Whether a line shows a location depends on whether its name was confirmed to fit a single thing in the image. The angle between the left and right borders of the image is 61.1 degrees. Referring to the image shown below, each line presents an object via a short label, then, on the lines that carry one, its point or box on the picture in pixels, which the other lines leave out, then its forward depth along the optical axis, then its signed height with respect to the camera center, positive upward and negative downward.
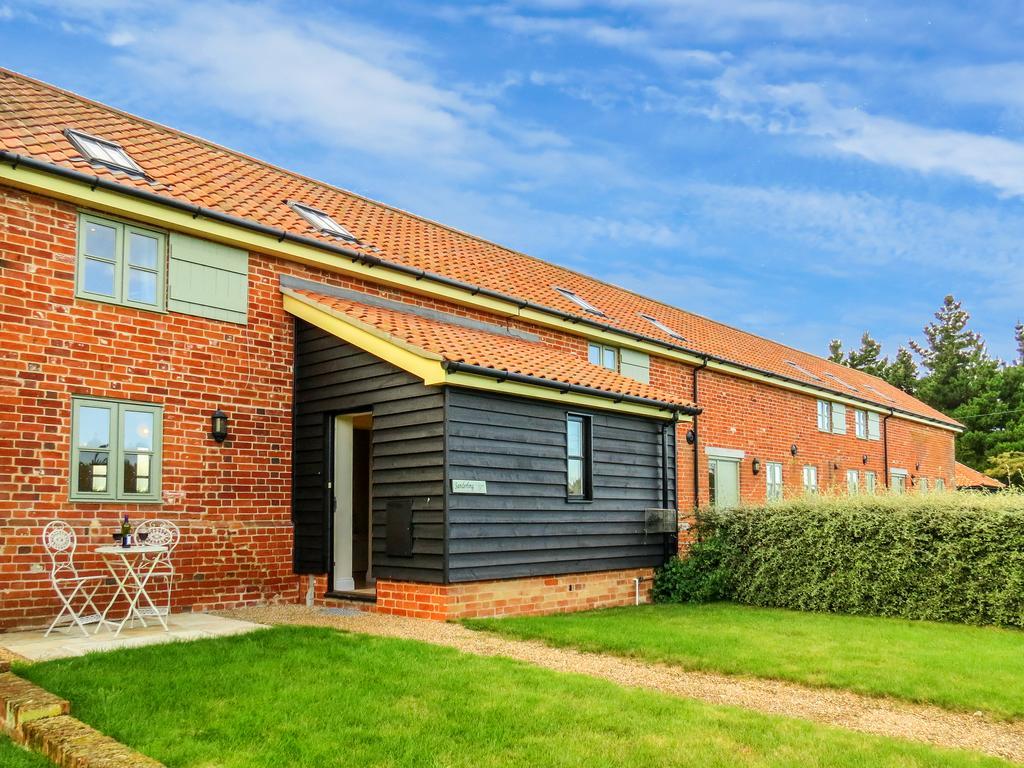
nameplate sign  9.77 -0.17
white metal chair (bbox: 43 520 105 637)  8.48 -1.05
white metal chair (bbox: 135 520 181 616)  8.93 -0.70
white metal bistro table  8.13 -1.01
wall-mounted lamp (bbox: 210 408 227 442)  10.39 +0.57
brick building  9.09 +0.82
